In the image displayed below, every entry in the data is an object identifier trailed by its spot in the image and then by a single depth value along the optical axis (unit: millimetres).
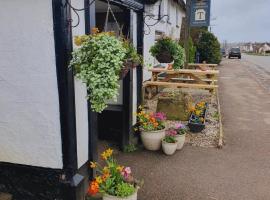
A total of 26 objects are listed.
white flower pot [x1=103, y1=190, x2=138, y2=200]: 3454
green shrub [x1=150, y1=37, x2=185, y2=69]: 6254
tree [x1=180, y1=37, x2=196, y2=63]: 18755
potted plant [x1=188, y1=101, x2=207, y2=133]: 7176
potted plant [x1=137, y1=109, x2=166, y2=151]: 5837
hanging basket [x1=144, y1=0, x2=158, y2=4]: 5992
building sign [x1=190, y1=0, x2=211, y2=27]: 11852
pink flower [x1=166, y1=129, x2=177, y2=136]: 5848
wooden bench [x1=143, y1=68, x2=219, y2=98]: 10284
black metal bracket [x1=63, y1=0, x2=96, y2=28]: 3347
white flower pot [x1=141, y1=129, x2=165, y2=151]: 5828
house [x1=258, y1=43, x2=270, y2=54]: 86738
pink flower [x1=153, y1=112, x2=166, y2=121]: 6043
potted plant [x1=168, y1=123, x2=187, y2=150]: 5973
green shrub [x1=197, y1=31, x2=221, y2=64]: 23000
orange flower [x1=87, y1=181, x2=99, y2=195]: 3512
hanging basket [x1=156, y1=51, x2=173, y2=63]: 6277
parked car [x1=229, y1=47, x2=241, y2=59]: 43081
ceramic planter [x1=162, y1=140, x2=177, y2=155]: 5699
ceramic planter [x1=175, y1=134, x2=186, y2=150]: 5975
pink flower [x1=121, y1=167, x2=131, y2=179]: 3676
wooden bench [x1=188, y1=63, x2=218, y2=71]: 14094
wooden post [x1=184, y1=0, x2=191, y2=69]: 11507
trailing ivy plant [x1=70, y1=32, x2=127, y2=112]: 3178
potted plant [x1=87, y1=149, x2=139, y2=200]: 3482
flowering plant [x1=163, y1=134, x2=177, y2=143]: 5793
